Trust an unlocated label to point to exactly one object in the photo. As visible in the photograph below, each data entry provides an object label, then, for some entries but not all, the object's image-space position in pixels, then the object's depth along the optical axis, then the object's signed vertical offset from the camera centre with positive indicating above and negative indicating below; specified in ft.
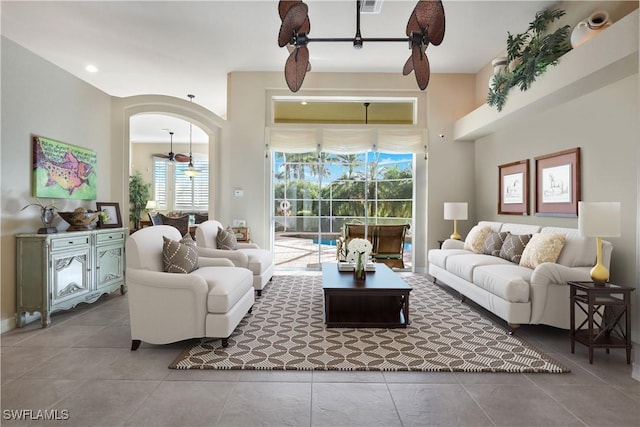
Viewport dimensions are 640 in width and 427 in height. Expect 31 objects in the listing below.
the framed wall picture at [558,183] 13.57 +1.17
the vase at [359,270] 13.07 -2.15
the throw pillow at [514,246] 14.24 -1.41
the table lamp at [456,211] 19.84 +0.04
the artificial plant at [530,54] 13.16 +6.14
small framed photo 15.42 -0.17
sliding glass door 23.17 +1.21
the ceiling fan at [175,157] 32.78 +5.19
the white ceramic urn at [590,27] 11.64 +6.15
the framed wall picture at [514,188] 16.88 +1.18
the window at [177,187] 37.73 +2.56
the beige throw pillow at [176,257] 10.57 -1.36
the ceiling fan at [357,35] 7.28 +3.92
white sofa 10.84 -2.29
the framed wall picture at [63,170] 12.80 +1.61
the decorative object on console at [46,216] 12.39 -0.19
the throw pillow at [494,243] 15.86 -1.40
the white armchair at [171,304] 9.73 -2.55
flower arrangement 13.10 -1.57
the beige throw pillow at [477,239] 17.49 -1.35
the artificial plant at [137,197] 35.19 +1.42
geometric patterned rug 9.01 -3.85
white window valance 22.11 +4.50
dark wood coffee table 11.78 -3.26
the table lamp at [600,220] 9.53 -0.22
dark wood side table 9.22 -2.76
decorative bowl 13.74 -0.30
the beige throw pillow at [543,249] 12.14 -1.30
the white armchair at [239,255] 14.89 -1.92
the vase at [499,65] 16.79 +6.97
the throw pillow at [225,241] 15.96 -1.32
